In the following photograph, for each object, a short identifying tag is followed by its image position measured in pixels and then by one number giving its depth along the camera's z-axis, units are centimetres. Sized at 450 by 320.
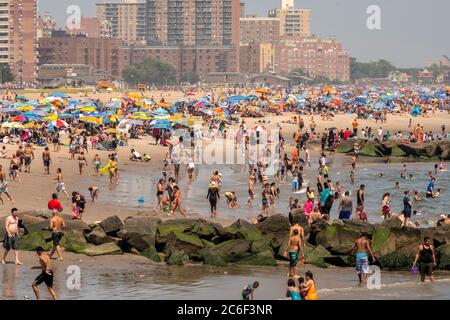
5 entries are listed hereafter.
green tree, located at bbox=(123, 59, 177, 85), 18725
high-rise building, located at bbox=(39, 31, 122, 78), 17838
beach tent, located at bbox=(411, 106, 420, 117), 9275
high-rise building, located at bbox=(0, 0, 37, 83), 15962
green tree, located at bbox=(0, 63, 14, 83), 14038
